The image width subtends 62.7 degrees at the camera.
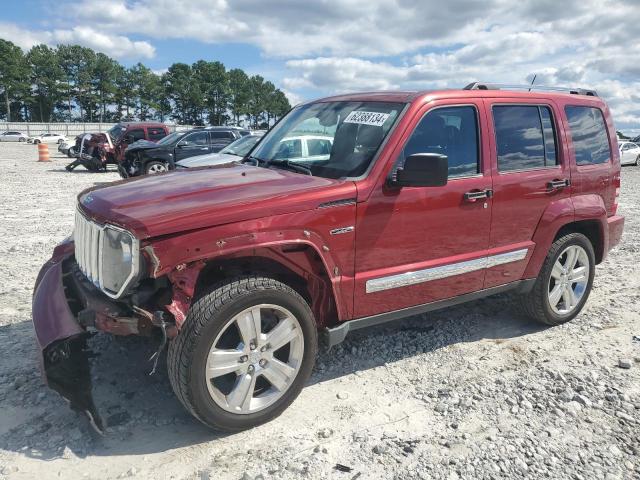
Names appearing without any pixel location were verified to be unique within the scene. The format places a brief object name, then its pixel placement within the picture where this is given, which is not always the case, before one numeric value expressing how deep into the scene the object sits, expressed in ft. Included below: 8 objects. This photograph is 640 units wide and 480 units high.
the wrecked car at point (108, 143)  62.28
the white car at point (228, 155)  36.47
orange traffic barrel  80.23
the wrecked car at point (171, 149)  51.52
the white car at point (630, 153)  90.27
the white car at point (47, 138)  182.29
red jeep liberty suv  9.54
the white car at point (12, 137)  192.65
